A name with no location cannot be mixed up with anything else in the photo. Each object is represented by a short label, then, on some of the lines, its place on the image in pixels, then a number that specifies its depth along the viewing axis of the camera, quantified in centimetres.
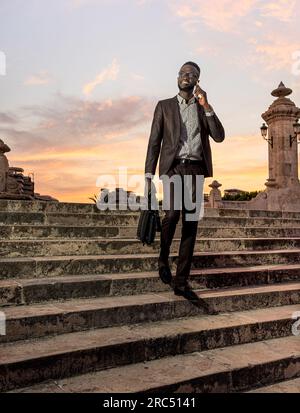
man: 391
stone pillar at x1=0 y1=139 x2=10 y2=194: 1169
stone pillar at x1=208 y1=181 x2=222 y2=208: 2239
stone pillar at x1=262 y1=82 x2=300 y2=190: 1858
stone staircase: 282
